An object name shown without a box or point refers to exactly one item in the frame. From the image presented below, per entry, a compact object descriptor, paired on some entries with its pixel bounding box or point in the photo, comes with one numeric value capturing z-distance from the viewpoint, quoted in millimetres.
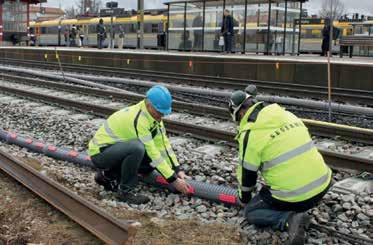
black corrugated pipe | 5586
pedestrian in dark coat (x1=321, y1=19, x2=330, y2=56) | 22589
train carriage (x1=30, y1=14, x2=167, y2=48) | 39031
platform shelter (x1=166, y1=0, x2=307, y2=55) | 20641
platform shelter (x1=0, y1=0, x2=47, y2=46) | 36000
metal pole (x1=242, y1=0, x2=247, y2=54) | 21294
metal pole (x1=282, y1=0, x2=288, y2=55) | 20688
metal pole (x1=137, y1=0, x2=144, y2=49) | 29938
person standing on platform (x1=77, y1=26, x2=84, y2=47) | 40047
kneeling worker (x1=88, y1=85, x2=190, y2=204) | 5406
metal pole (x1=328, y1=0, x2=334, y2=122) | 10767
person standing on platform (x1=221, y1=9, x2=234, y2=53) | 19891
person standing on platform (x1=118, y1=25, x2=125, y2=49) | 34319
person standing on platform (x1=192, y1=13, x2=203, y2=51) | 22203
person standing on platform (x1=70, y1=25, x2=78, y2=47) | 40581
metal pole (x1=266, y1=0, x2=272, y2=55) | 19984
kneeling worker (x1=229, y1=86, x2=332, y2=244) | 4426
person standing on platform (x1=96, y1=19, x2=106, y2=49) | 31227
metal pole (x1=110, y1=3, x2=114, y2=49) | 34041
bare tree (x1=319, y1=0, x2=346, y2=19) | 70706
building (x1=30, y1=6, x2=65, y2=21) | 126175
